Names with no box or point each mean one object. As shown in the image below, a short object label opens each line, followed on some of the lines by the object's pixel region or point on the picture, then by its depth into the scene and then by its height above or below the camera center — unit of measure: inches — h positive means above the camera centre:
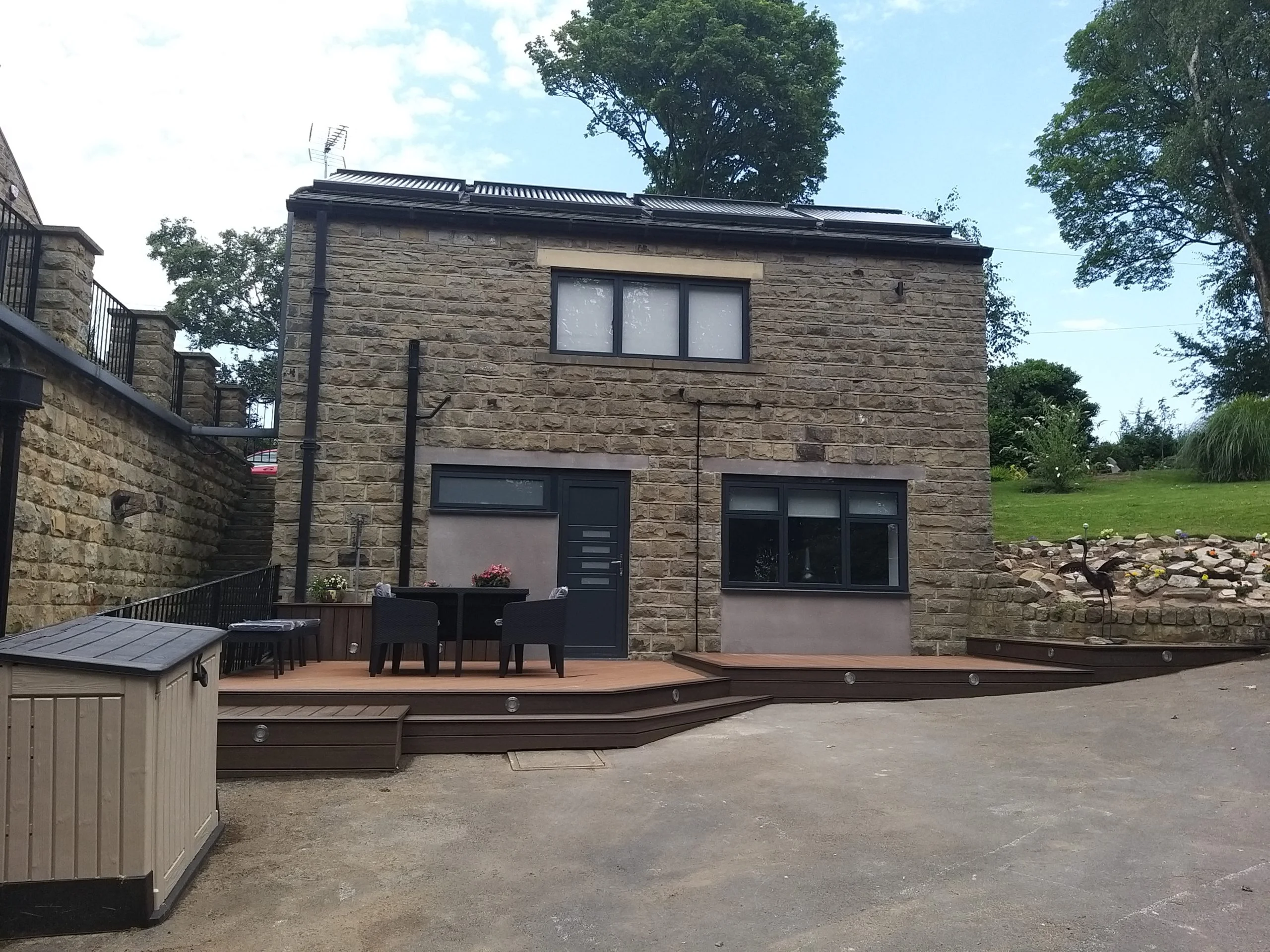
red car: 651.5 +48.5
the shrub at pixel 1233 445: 627.2 +62.4
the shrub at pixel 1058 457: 704.4 +59.0
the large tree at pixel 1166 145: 862.5 +414.3
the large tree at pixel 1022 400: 867.4 +133.7
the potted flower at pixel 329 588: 378.6 -25.1
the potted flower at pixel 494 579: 341.4 -18.4
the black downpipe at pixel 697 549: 406.9 -8.1
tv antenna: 505.7 +206.1
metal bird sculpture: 371.6 -16.4
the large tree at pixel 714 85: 977.5 +471.2
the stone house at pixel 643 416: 397.7 +49.6
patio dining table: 314.8 -27.0
